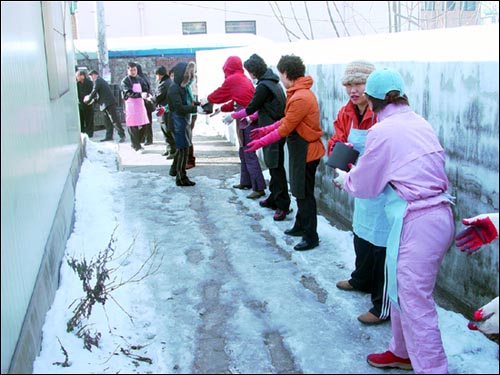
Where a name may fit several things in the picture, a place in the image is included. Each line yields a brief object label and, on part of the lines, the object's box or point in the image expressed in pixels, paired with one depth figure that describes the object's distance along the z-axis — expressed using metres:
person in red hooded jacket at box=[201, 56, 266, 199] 7.23
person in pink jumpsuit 3.04
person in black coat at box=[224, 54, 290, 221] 6.19
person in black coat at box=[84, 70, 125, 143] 12.34
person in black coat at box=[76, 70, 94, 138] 13.55
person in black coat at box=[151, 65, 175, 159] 9.36
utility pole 17.62
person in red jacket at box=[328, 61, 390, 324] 3.91
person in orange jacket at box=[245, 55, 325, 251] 5.16
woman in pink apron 10.74
